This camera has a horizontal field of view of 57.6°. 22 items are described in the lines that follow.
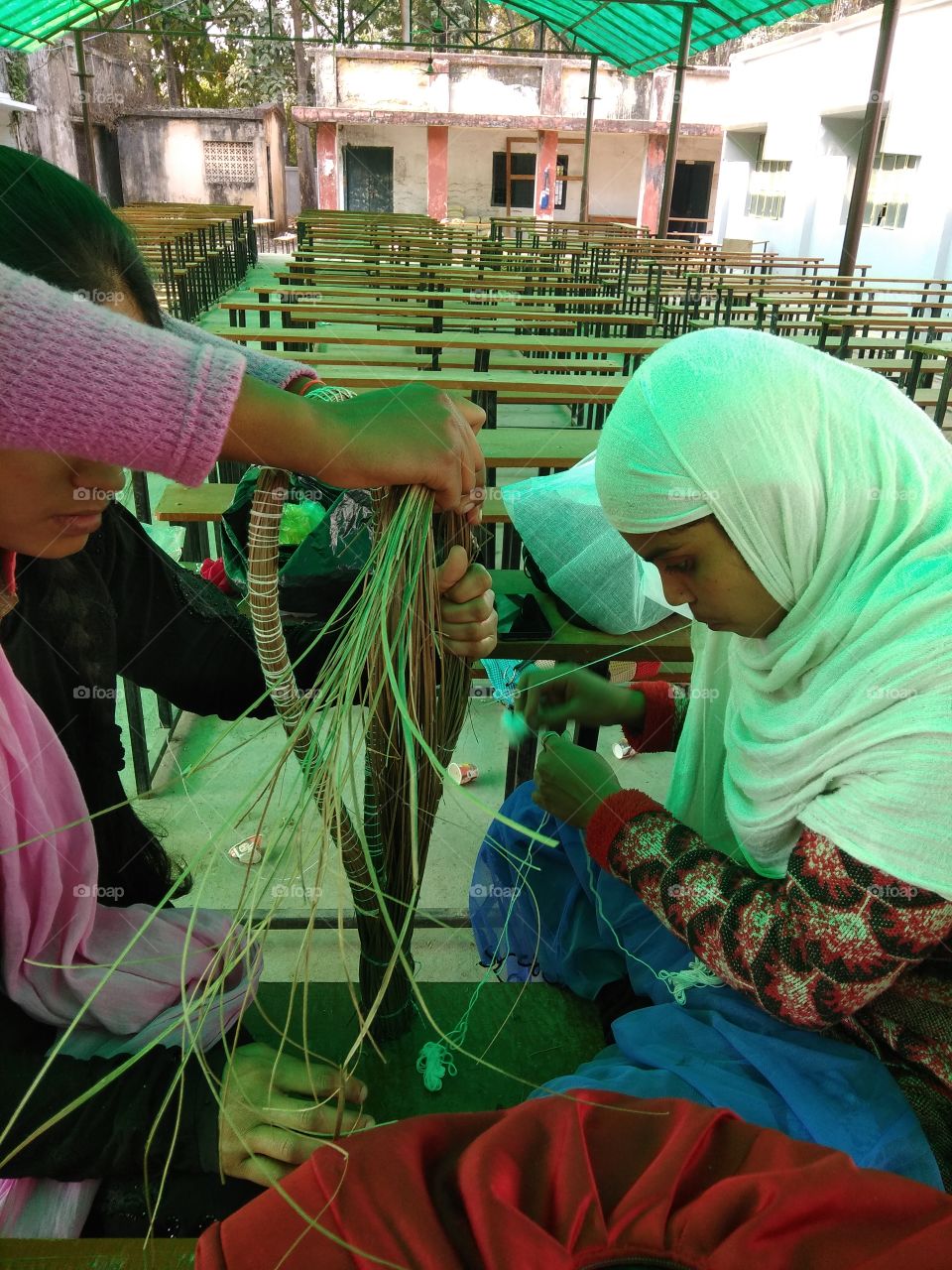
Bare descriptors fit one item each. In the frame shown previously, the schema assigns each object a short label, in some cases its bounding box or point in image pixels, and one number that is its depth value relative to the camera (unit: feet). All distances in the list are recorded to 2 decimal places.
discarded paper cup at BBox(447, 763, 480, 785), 8.39
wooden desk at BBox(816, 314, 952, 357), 17.93
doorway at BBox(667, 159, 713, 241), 64.49
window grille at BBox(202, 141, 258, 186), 63.21
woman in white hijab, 2.77
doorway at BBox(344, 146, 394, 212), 63.00
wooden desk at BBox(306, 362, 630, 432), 12.07
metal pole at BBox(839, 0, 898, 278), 21.33
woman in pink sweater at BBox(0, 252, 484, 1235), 1.75
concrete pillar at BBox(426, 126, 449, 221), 60.54
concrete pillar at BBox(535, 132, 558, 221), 59.93
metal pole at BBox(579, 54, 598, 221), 43.83
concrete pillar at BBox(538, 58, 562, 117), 57.47
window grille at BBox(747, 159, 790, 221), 46.34
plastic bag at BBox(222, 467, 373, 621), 5.51
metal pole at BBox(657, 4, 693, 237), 30.78
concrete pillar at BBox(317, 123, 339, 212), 60.08
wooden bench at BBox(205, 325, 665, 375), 13.96
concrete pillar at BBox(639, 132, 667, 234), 60.54
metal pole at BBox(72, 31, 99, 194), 36.81
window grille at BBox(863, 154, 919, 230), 33.81
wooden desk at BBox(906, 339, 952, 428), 16.00
